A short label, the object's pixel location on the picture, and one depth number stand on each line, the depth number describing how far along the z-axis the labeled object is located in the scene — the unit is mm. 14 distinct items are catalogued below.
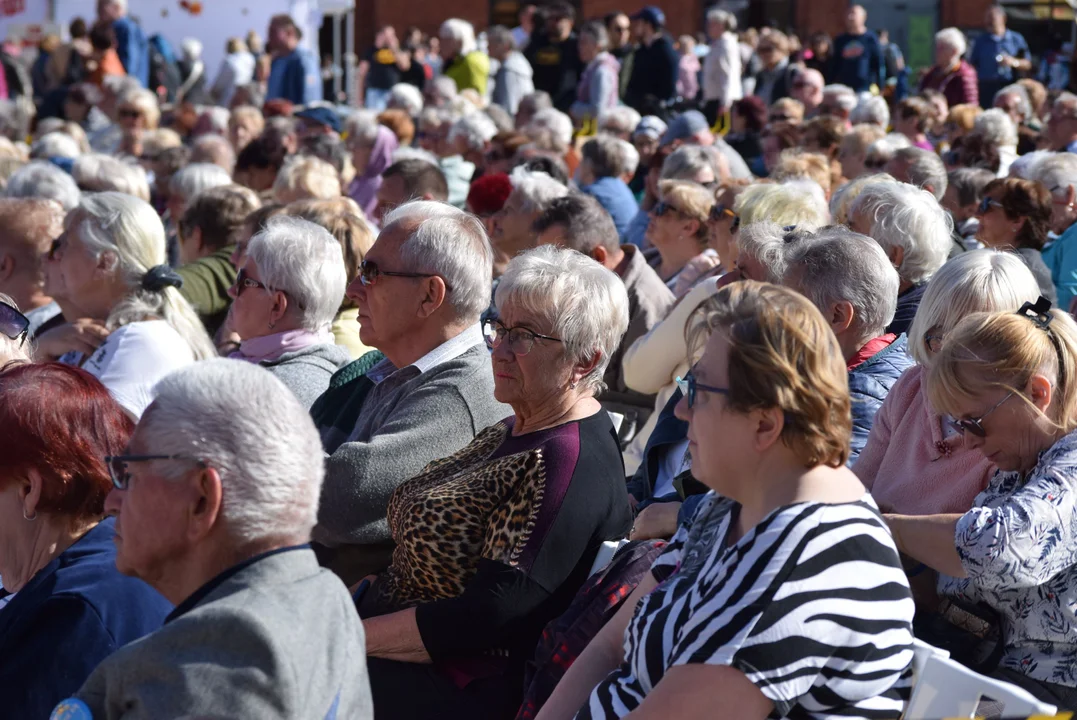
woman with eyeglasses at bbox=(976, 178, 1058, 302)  5891
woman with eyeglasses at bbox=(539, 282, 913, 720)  2158
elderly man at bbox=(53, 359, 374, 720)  2035
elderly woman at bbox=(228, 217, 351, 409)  4492
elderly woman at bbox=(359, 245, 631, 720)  3115
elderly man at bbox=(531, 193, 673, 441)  5426
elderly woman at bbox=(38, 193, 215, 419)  4754
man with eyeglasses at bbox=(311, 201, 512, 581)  3627
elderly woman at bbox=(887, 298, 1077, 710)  2709
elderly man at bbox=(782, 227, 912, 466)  3602
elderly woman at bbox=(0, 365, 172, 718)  2545
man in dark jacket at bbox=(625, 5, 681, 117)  14484
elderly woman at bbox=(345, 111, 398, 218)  10117
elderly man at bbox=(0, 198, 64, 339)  5484
